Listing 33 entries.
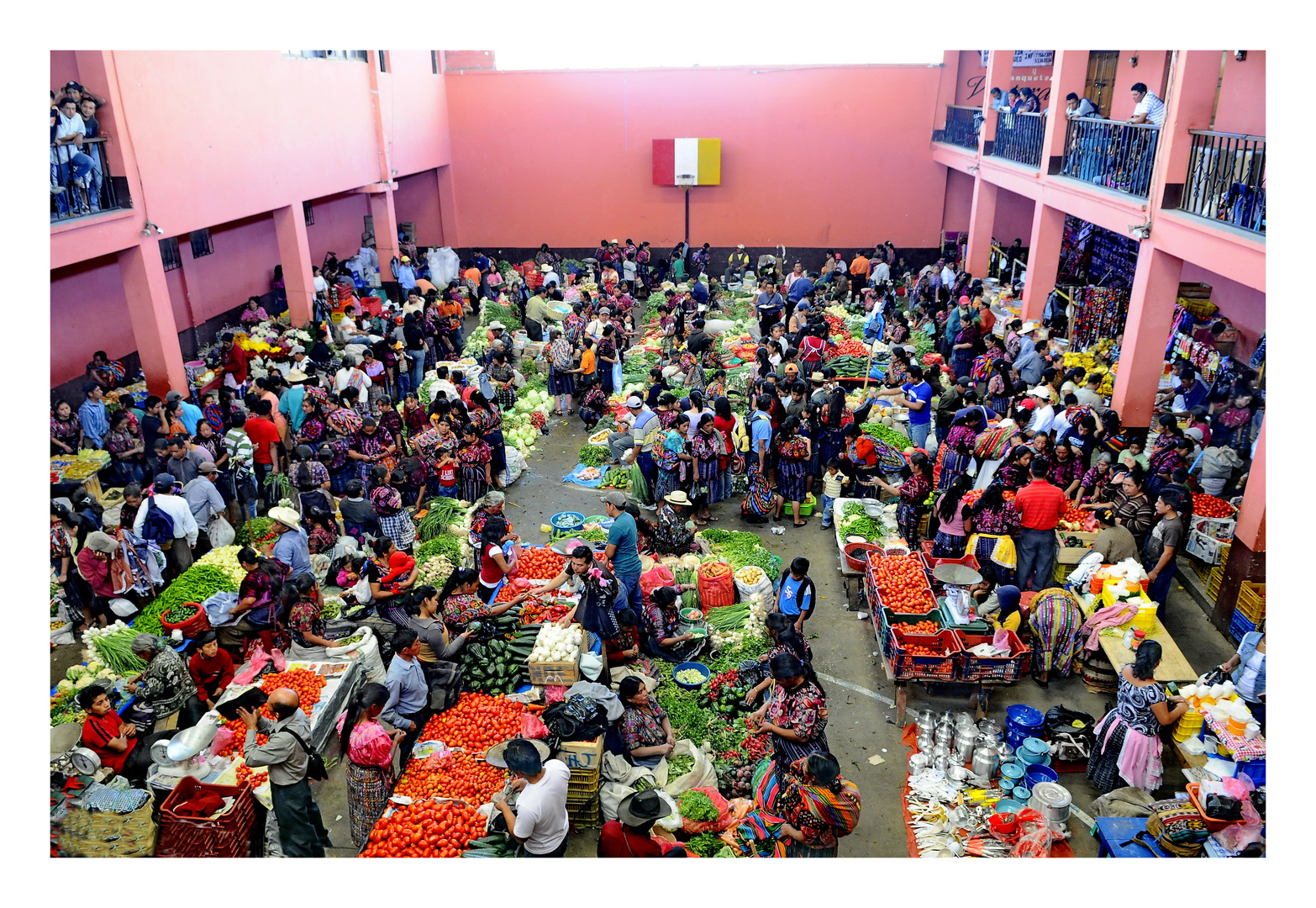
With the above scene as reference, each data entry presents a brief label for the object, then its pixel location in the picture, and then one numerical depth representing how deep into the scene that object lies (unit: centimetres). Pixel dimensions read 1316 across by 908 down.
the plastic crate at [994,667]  745
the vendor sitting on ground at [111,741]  631
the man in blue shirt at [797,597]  777
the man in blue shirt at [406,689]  677
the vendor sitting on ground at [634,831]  529
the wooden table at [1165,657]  743
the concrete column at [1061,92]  1426
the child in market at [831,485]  1096
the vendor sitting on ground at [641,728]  661
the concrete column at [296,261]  1630
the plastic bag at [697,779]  664
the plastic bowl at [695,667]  782
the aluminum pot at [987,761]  679
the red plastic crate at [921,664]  750
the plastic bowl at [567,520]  1080
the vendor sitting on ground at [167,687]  702
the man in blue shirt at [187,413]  1072
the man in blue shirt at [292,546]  828
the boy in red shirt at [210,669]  721
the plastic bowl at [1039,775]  673
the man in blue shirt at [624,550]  822
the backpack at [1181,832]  560
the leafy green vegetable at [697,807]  626
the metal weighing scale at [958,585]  812
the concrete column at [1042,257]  1567
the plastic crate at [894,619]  793
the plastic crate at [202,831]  584
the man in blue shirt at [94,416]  1074
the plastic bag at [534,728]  688
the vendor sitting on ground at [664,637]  816
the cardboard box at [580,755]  627
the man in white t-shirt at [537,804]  548
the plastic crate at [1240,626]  836
